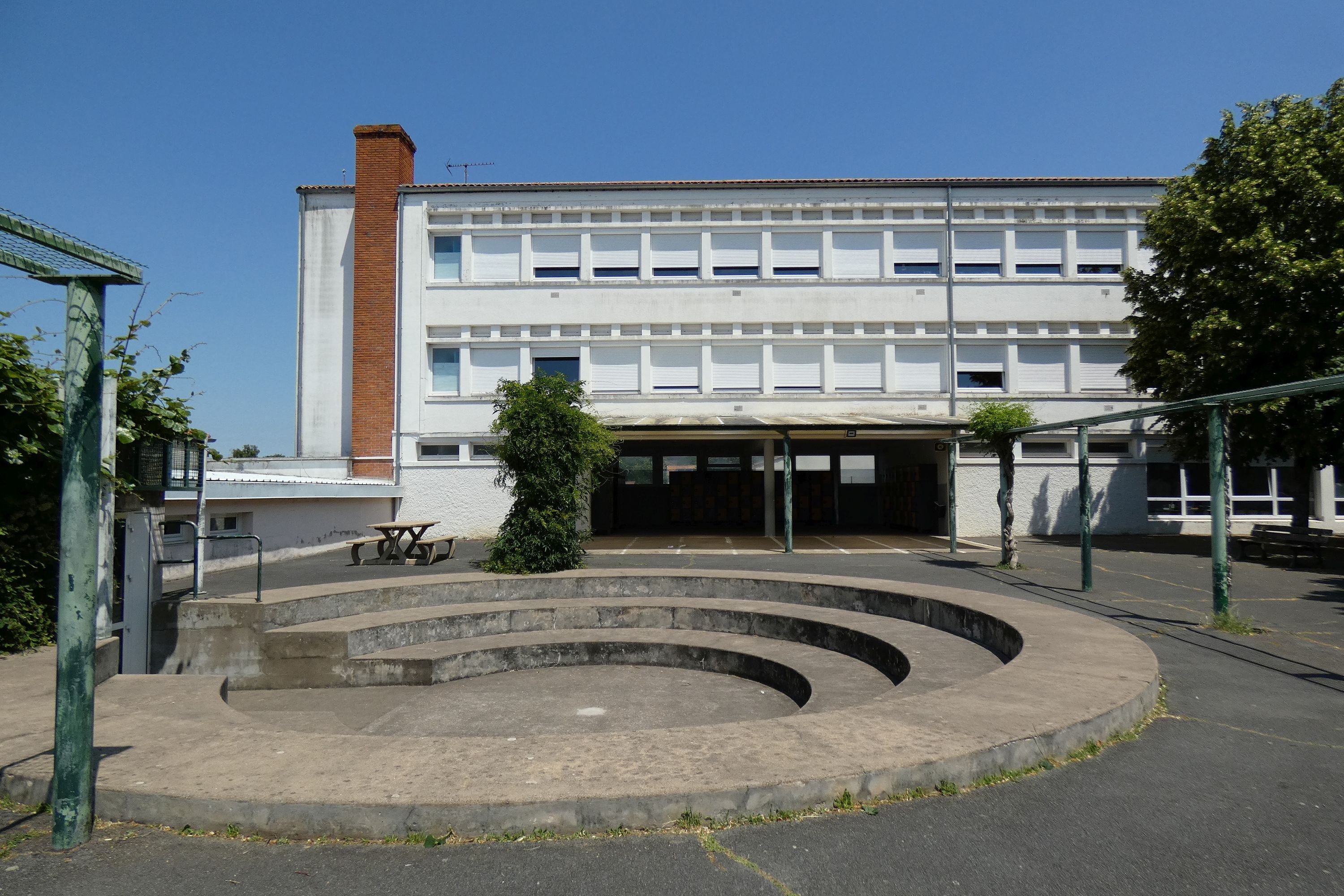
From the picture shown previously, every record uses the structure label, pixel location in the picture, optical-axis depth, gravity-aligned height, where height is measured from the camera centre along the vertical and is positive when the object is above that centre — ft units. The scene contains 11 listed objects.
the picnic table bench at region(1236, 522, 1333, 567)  44.93 -3.44
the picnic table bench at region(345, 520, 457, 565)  49.57 -4.20
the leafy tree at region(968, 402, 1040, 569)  46.73 +2.41
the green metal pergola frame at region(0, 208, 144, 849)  10.57 -0.69
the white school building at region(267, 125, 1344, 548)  77.25 +15.76
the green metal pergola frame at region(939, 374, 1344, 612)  26.07 +0.64
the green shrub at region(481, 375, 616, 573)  39.75 +0.48
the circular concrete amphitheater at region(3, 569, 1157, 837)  11.47 -4.65
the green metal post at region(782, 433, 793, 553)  56.75 -1.49
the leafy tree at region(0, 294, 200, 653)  19.67 -0.37
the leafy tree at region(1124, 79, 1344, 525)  51.67 +13.50
